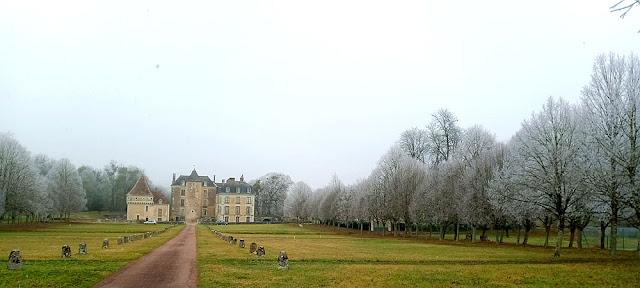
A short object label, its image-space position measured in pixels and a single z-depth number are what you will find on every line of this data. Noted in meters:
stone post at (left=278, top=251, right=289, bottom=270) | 20.41
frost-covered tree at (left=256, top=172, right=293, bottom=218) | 147.50
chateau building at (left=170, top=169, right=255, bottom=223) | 122.75
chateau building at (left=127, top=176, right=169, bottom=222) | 113.06
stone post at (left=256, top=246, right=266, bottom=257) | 25.89
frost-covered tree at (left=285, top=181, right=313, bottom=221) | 120.88
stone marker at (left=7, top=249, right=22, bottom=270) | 18.14
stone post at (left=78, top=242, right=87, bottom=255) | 25.55
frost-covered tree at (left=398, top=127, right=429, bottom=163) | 73.44
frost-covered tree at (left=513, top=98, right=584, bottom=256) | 30.67
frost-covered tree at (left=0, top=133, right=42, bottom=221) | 62.47
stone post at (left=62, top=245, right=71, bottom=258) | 23.56
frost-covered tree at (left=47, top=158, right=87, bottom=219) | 86.94
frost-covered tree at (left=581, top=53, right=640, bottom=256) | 26.09
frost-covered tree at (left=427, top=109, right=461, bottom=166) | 67.50
